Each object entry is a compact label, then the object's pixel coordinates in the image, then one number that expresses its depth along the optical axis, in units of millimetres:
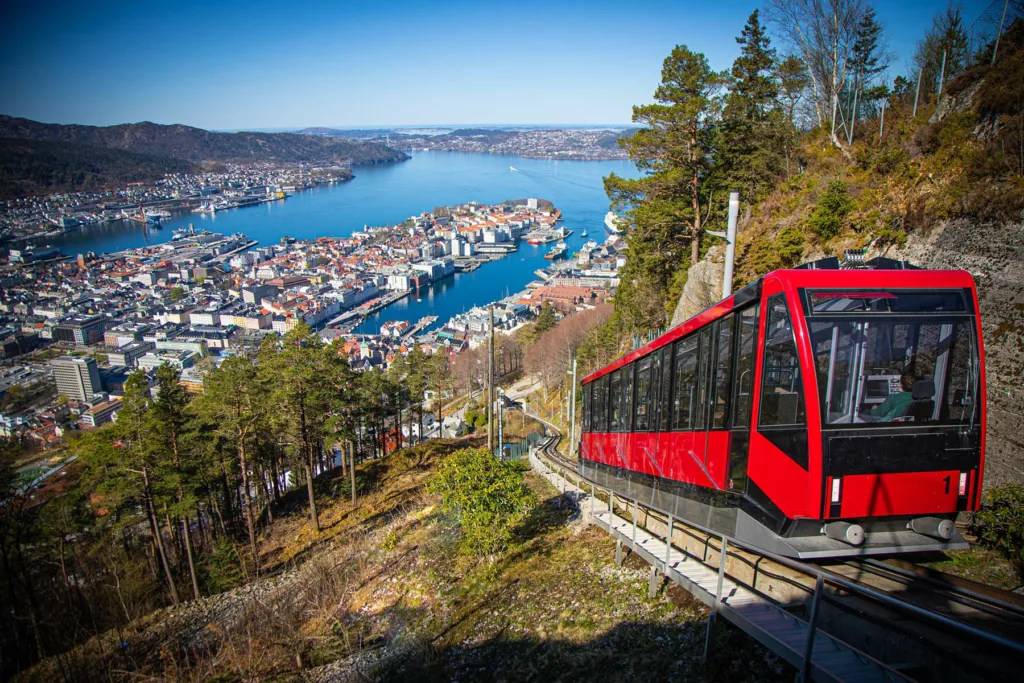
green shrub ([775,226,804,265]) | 12805
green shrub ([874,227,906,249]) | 9961
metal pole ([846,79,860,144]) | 17797
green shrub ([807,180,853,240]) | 12023
